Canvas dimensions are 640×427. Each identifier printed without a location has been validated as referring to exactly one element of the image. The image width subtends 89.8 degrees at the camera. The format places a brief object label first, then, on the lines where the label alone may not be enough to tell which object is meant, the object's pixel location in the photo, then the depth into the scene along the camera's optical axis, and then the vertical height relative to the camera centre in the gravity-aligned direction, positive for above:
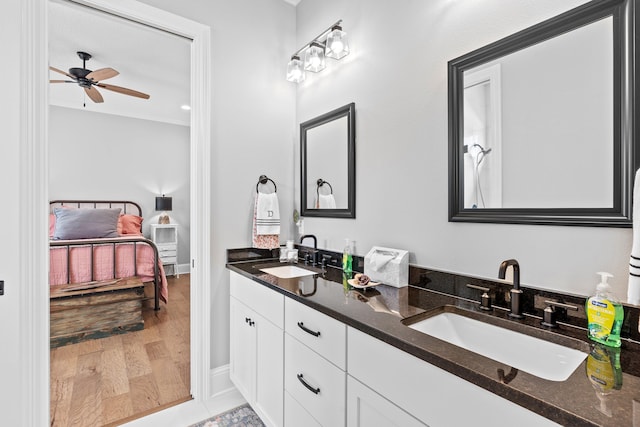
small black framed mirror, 1.89 +0.31
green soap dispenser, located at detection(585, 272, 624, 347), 0.85 -0.28
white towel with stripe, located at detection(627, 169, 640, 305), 0.82 -0.12
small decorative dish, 1.45 -0.33
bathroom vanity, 0.66 -0.43
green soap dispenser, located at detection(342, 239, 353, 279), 1.79 -0.26
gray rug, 1.79 -1.18
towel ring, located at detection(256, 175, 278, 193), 2.22 +0.22
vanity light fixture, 1.84 +0.99
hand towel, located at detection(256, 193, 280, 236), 2.12 -0.02
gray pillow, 3.90 -0.15
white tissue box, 1.49 -0.26
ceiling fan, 2.96 +1.30
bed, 3.18 -0.44
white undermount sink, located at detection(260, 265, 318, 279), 1.88 -0.36
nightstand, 5.00 -0.47
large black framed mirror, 0.93 +0.30
